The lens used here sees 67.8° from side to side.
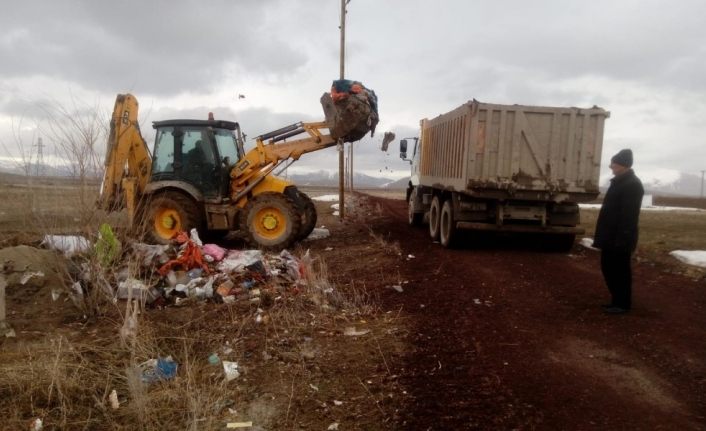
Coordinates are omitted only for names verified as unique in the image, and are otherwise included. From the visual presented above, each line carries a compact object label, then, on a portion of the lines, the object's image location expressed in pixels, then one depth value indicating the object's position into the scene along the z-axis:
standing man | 5.67
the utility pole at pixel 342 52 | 14.96
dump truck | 8.98
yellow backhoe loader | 10.02
